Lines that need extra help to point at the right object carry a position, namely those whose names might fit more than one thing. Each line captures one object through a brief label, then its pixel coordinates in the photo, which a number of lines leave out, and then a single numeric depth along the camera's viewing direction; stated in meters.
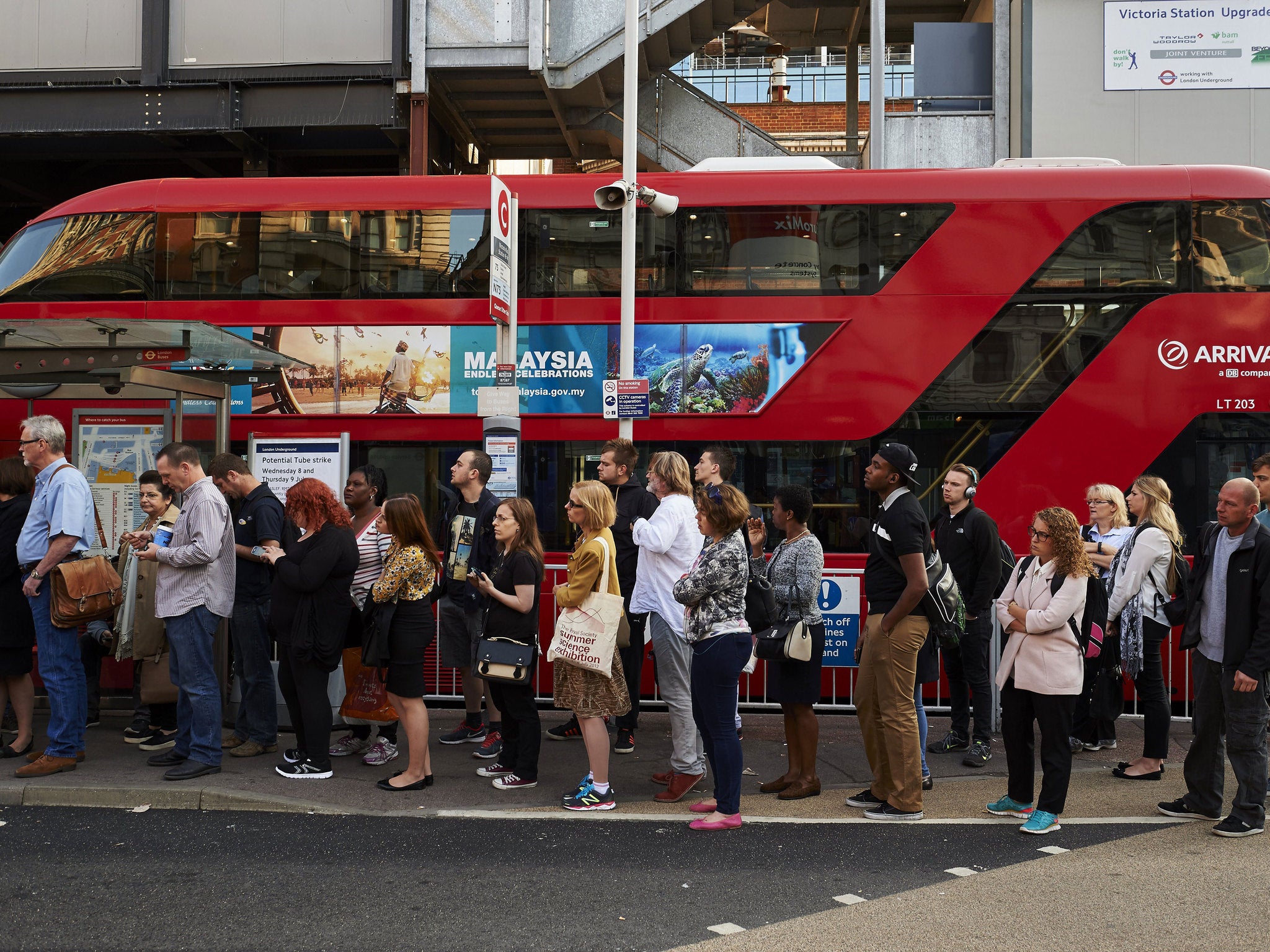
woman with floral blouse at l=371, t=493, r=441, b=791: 6.37
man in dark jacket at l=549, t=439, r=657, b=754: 7.17
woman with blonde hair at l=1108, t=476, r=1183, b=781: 6.82
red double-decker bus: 8.90
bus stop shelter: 7.61
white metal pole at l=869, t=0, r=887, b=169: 14.92
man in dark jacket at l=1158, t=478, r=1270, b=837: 5.72
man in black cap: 5.74
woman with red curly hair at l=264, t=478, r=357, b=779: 6.35
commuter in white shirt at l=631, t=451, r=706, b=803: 6.48
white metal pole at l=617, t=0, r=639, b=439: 8.87
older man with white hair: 6.74
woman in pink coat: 5.70
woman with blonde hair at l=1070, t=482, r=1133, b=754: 7.64
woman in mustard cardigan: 6.10
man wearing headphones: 7.40
